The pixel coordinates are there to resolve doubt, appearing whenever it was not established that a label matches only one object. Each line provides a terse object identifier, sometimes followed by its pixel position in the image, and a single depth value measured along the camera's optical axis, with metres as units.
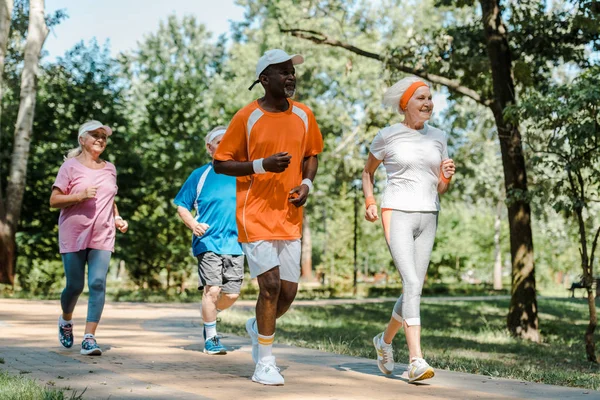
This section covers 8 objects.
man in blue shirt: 7.70
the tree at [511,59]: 14.84
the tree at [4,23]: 20.50
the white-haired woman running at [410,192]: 6.05
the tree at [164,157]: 26.44
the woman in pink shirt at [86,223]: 7.52
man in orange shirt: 5.82
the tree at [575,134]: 10.38
